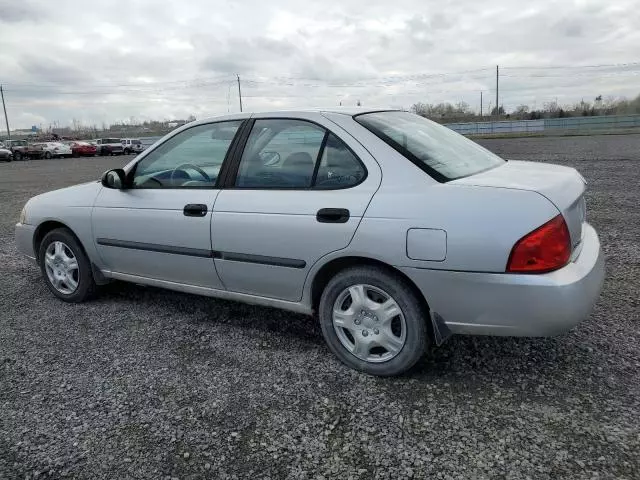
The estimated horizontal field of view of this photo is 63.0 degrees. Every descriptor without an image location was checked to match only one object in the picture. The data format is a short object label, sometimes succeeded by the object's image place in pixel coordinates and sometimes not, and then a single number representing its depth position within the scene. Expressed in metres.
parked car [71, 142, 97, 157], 40.22
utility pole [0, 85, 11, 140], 69.10
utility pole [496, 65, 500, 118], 68.38
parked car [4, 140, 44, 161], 37.25
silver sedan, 2.62
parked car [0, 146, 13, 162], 34.49
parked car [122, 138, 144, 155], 42.34
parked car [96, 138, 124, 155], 41.22
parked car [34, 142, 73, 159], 38.12
